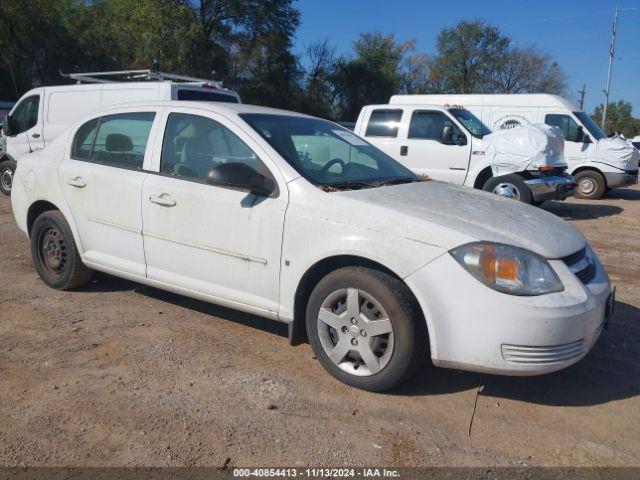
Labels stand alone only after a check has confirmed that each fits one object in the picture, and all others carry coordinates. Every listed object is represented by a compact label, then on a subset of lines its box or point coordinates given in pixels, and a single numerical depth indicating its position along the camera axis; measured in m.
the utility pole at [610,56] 39.16
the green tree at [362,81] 38.03
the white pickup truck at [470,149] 10.03
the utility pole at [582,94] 53.97
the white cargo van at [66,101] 9.88
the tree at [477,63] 42.72
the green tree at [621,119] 51.00
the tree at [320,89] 36.38
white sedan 3.18
